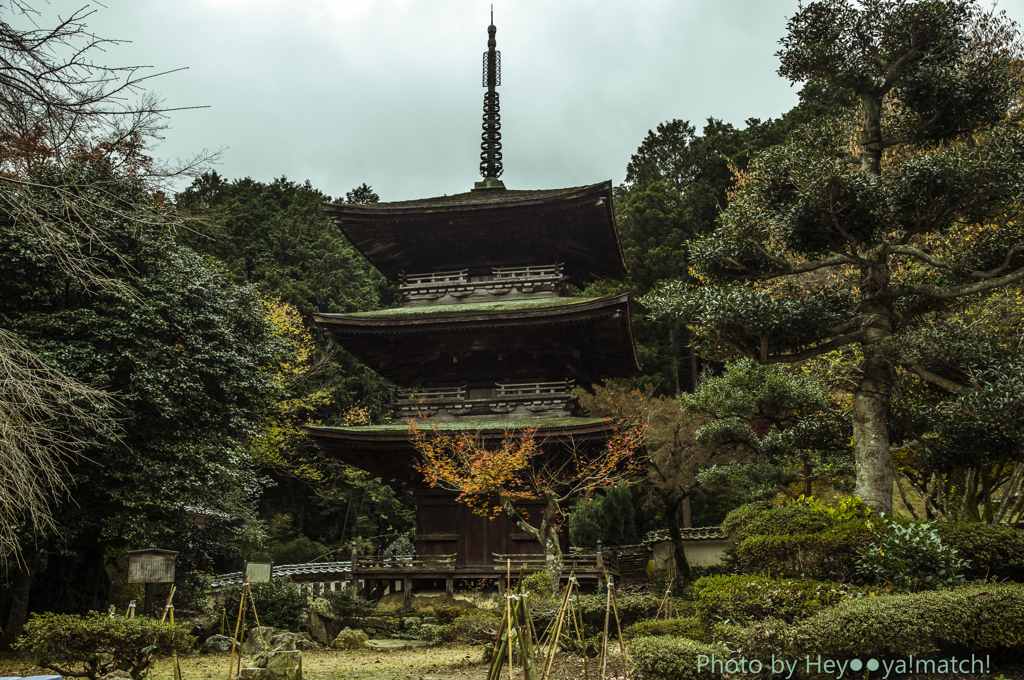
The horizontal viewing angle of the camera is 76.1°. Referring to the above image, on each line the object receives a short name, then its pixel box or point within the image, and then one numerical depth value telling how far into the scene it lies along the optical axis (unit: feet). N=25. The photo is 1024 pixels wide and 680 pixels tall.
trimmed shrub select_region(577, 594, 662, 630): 36.14
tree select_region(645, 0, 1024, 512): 28.27
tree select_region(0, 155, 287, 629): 41.37
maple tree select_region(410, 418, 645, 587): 43.82
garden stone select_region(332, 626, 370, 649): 44.06
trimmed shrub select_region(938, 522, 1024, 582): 24.32
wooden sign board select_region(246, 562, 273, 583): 38.05
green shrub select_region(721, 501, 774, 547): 31.24
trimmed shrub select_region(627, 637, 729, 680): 20.83
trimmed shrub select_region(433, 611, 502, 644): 38.78
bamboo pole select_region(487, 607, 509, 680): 18.33
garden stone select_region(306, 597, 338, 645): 45.62
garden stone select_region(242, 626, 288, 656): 39.88
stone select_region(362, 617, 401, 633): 46.44
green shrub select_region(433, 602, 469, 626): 45.85
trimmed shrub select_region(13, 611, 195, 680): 21.71
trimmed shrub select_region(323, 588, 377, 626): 47.37
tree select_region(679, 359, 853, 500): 56.39
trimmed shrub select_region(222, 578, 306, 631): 48.75
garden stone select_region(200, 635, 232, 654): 45.19
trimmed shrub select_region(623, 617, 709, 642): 24.75
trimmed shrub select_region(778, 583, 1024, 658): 19.85
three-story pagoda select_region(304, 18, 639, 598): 50.39
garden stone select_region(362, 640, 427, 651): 42.68
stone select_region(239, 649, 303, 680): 25.96
